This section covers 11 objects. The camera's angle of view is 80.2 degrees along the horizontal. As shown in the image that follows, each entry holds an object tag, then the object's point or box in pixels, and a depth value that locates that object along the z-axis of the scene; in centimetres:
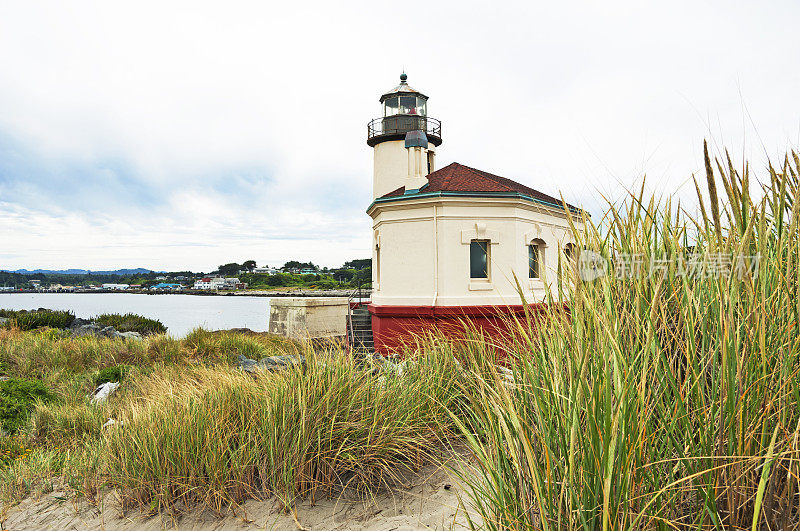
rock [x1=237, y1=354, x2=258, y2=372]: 983
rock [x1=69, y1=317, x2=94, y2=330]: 2146
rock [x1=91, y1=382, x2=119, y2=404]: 783
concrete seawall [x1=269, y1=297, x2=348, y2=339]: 2219
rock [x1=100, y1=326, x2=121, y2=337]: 1867
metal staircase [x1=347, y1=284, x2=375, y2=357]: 1714
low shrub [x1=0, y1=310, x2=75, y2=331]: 1950
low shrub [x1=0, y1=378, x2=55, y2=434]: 698
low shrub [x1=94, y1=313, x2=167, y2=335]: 2156
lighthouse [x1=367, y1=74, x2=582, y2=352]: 1370
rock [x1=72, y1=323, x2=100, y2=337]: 1877
